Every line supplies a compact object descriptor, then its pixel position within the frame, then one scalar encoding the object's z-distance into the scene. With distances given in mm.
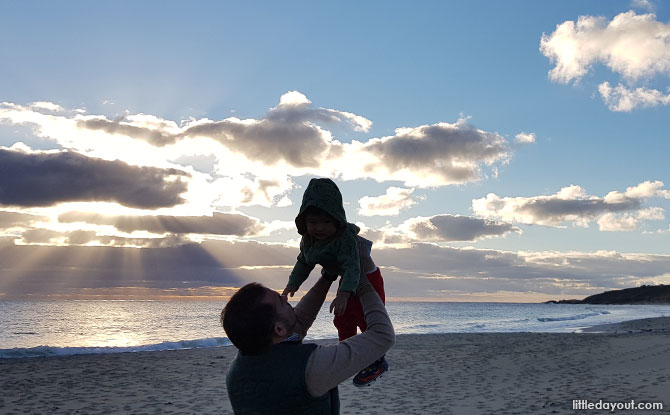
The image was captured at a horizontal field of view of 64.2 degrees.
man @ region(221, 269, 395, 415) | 1853
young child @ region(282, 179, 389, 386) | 2371
